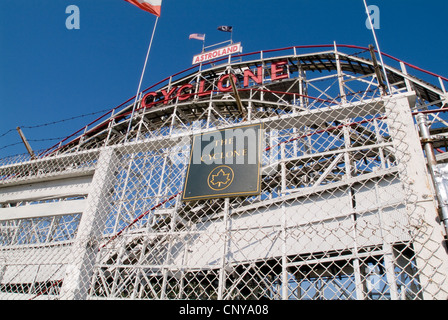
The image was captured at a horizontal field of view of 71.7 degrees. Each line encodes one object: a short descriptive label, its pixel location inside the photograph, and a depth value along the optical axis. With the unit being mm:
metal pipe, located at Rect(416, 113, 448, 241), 1697
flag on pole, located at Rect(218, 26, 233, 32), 15503
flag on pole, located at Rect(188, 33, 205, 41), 15344
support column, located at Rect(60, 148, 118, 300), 2480
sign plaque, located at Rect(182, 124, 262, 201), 2328
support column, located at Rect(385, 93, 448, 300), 1614
